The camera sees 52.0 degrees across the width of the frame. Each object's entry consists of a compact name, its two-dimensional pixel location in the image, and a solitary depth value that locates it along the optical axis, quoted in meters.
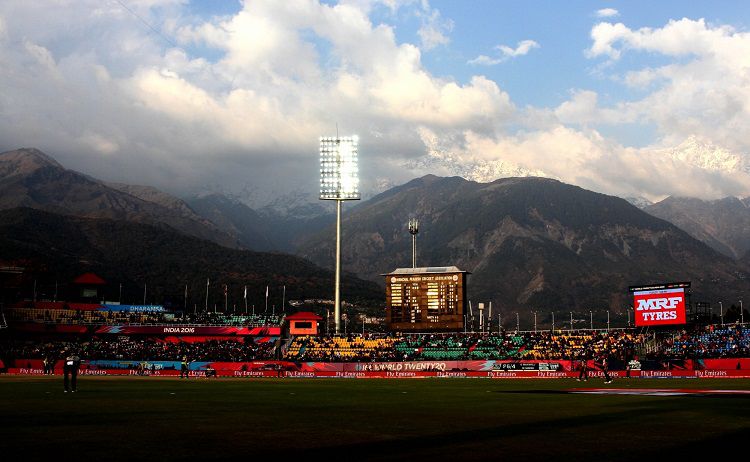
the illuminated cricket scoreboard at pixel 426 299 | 106.88
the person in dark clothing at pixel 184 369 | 78.53
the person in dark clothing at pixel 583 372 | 65.99
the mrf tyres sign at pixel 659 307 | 95.44
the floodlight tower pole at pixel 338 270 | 118.50
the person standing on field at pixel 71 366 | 42.75
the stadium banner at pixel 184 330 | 125.94
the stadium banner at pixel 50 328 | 123.88
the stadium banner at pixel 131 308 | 144.45
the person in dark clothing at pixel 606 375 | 60.56
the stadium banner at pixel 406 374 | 79.31
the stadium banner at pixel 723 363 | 79.50
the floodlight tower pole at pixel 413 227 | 123.43
